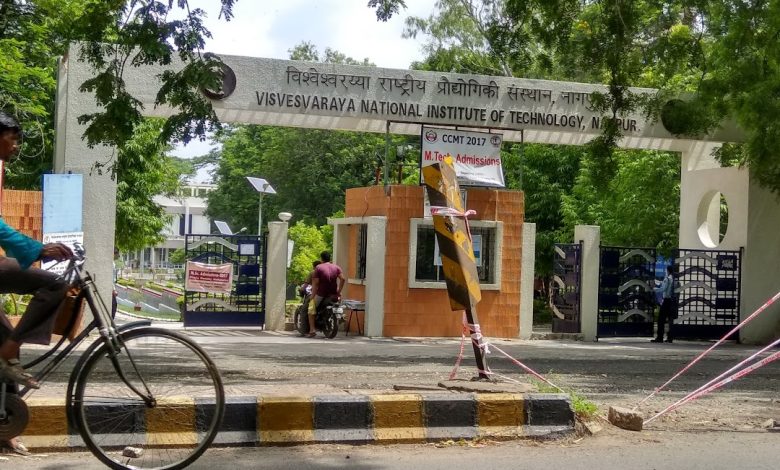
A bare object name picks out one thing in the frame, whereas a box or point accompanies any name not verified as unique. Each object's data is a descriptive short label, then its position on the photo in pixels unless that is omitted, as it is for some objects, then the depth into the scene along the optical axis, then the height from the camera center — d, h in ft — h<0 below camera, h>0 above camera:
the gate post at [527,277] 66.23 -1.57
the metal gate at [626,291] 67.56 -2.31
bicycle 18.11 -2.81
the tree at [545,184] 112.51 +8.30
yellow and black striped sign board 27.45 +0.22
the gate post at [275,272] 67.31 -1.86
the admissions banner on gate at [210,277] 65.26 -2.32
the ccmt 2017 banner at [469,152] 62.23 +6.41
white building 350.43 +0.56
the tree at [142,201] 95.81 +4.27
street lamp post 113.70 +7.14
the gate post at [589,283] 66.85 -1.80
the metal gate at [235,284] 65.82 -2.73
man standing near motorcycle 63.77 -2.43
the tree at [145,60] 36.14 +6.86
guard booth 63.62 -0.89
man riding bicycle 17.57 -0.90
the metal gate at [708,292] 67.26 -2.15
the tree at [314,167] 172.96 +14.30
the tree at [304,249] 135.44 -0.33
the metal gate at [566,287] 68.28 -2.28
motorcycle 63.72 -4.53
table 65.98 -3.86
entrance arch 55.83 +8.48
